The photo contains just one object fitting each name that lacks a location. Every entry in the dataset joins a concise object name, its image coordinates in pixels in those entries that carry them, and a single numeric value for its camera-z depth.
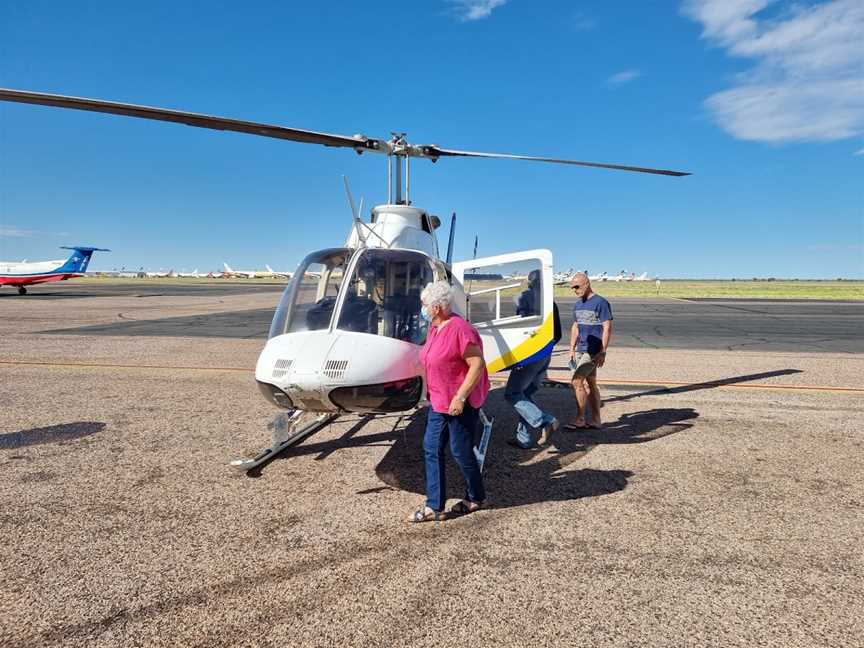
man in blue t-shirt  6.13
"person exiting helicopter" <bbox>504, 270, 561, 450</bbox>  5.59
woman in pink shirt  3.63
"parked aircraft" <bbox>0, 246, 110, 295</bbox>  40.53
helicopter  3.97
